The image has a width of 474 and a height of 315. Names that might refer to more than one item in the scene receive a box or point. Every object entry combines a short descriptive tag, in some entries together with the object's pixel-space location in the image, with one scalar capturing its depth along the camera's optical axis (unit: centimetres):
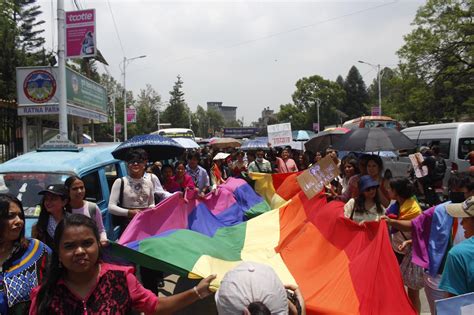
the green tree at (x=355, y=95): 9062
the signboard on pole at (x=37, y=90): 1535
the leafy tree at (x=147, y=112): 7256
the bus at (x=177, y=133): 2762
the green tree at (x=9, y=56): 2800
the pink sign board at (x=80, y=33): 1248
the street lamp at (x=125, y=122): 3333
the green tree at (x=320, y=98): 8125
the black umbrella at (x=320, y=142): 1312
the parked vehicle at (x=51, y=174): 571
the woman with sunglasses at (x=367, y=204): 496
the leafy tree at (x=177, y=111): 10106
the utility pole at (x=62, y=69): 1241
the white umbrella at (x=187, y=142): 1569
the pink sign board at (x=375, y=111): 4259
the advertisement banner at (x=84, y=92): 1736
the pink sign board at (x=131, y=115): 3741
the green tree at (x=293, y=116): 8256
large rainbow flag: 392
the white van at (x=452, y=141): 1366
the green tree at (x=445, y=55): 2680
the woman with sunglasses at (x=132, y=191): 547
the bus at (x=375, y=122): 2633
